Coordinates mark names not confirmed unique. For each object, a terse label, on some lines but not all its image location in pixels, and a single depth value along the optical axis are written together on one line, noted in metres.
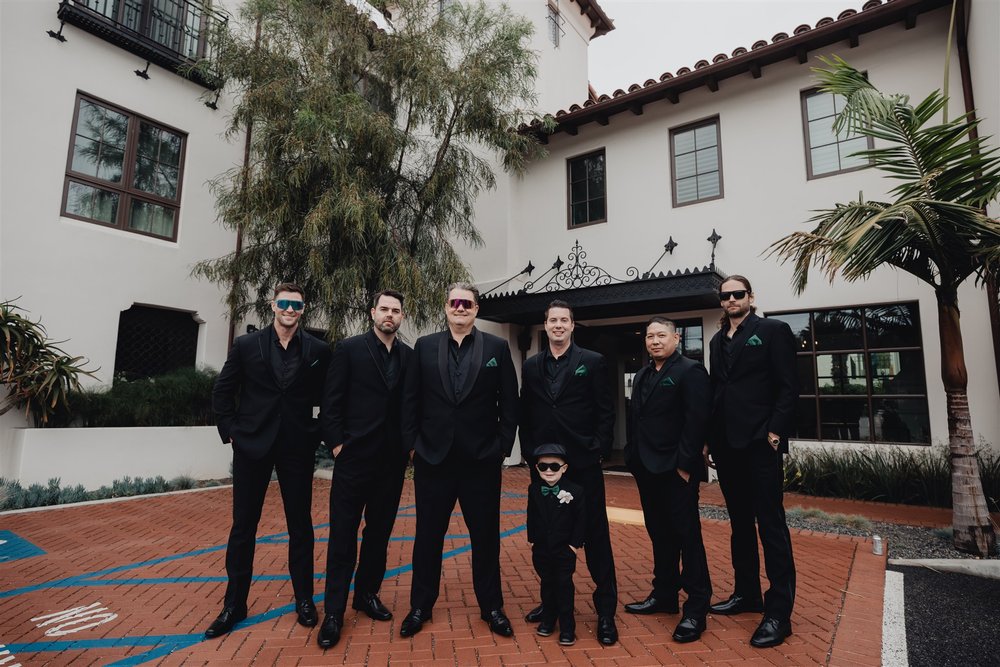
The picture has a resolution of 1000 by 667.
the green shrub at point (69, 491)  6.94
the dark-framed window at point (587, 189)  10.28
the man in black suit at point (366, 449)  3.27
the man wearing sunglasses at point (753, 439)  3.12
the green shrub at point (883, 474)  6.67
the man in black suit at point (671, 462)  3.19
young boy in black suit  3.06
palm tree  4.55
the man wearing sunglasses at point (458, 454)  3.23
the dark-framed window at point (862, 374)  7.28
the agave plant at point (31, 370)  7.13
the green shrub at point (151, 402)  7.97
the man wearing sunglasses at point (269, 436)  3.31
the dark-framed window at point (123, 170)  8.77
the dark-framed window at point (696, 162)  9.09
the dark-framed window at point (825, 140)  7.92
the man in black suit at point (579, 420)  3.20
